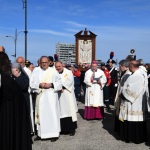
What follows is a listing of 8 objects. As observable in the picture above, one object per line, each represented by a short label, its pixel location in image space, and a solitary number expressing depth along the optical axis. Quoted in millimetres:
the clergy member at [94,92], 10086
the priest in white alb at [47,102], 6988
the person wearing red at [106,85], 12367
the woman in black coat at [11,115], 3816
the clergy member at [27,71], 7223
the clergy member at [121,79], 7410
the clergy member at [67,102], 7750
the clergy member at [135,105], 6762
